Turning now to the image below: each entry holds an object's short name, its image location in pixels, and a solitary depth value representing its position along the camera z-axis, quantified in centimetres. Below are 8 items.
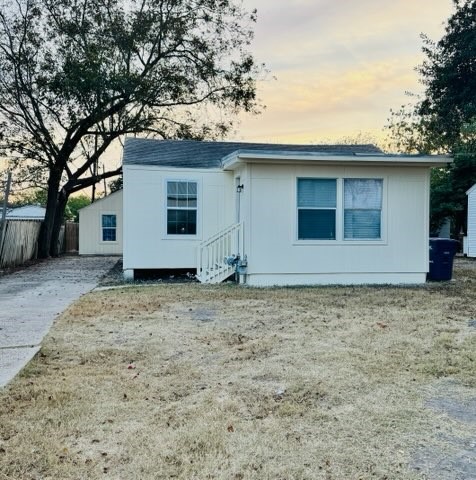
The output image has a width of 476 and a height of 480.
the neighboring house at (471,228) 2111
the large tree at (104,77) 1866
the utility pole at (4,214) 1229
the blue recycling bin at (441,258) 1157
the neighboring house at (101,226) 2331
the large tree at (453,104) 2338
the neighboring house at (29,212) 3600
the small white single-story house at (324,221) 1053
